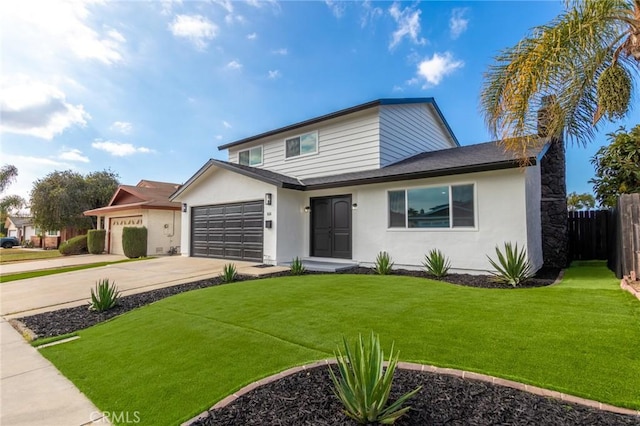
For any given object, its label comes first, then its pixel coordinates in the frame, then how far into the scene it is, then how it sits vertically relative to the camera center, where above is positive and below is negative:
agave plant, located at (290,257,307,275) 9.28 -1.29
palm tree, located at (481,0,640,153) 4.77 +2.63
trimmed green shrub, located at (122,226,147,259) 16.34 -0.87
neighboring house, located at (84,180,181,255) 17.70 +0.52
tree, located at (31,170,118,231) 24.73 +2.22
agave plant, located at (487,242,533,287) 6.94 -0.97
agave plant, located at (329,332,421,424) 2.19 -1.20
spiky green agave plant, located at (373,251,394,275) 8.88 -1.17
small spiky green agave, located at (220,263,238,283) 8.38 -1.34
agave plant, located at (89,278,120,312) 6.16 -1.51
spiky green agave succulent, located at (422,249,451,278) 8.21 -1.05
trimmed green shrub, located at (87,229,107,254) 19.61 -1.00
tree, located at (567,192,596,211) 29.14 +2.45
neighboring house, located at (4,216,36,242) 41.56 -0.37
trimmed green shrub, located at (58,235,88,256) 19.69 -1.38
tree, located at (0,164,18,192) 33.72 +5.57
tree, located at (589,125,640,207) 10.69 +2.17
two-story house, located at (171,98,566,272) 8.44 +1.05
